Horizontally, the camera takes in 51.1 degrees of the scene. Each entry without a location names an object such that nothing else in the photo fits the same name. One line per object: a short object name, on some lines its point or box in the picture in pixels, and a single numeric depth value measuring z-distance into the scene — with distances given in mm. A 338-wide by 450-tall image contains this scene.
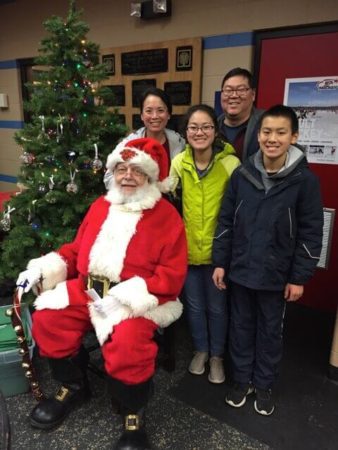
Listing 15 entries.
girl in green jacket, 1773
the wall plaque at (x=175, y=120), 3100
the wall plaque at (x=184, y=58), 2965
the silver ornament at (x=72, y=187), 2039
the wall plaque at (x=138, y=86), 3250
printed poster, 2482
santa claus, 1520
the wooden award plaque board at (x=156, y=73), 2984
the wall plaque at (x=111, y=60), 3430
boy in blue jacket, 1575
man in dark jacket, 1922
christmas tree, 2061
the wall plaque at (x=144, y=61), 3125
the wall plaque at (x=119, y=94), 3455
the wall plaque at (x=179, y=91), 3059
